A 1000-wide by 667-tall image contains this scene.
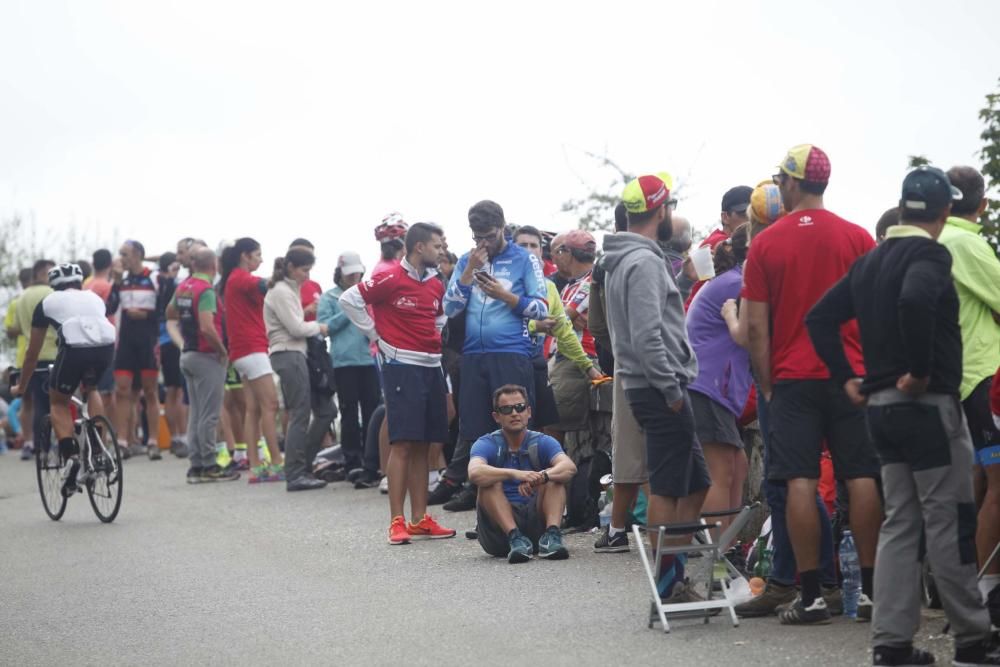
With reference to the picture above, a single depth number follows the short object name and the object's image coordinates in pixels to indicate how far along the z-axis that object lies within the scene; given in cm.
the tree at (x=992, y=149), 2805
